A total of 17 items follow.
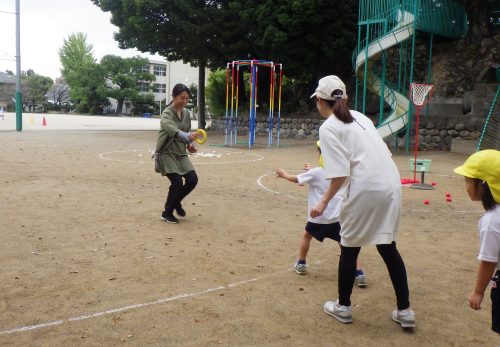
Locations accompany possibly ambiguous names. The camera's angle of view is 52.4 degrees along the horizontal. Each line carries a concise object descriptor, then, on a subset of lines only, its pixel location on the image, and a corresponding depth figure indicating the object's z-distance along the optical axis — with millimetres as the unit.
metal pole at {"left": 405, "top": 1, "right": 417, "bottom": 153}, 16812
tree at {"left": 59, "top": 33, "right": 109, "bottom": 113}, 62344
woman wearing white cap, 3238
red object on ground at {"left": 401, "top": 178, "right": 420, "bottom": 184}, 10516
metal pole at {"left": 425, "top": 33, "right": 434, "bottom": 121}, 19636
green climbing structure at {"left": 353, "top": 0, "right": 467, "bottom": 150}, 17781
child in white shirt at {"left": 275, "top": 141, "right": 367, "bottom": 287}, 4281
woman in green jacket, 6098
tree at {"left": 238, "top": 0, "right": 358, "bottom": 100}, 20636
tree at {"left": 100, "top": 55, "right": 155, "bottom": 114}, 61438
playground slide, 17688
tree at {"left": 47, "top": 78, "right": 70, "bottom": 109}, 79000
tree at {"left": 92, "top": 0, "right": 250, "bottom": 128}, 22219
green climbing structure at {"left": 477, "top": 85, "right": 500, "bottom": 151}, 14839
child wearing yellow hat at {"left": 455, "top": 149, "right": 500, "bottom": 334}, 2488
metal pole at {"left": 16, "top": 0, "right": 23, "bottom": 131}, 23328
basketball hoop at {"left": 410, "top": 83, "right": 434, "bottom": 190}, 12258
